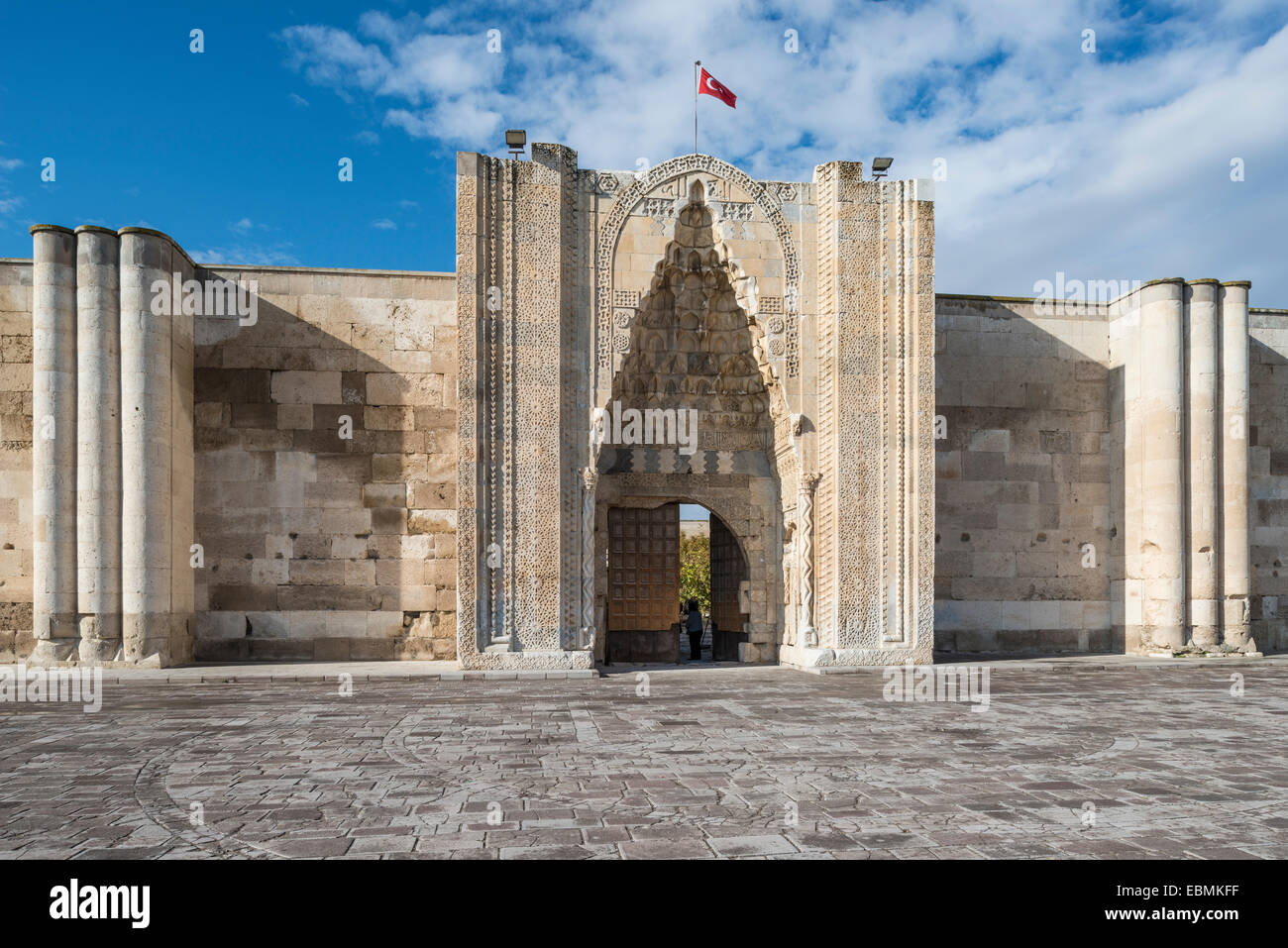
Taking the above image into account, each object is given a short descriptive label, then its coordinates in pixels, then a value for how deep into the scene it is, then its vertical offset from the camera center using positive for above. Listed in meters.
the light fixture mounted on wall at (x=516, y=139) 12.22 +4.43
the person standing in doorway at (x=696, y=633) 18.30 -3.01
